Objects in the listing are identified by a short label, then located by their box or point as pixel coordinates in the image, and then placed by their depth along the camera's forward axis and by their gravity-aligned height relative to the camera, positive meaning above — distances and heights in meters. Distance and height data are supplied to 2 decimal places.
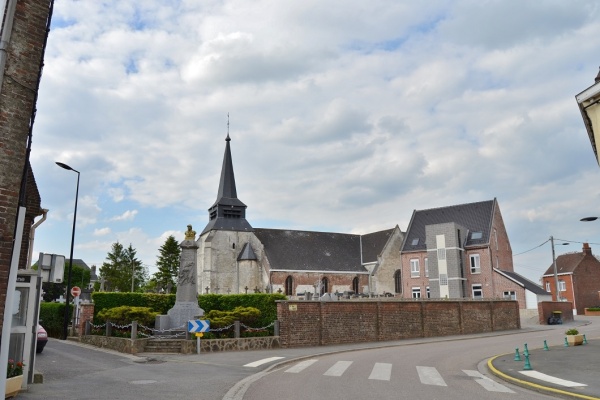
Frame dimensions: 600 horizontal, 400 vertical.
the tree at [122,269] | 77.81 +5.21
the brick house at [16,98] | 6.97 +2.91
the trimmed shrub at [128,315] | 22.36 -0.60
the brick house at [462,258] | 49.94 +4.45
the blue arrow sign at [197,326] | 19.48 -0.94
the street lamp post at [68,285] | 26.08 +0.87
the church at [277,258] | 60.84 +5.32
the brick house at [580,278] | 61.47 +2.71
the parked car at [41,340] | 17.80 -1.33
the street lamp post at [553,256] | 43.98 +3.82
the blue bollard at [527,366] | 14.16 -1.80
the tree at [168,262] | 79.25 +6.13
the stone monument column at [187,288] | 23.05 +0.61
